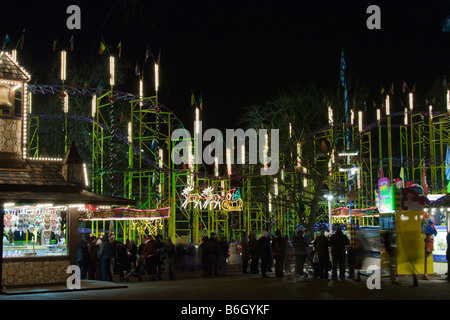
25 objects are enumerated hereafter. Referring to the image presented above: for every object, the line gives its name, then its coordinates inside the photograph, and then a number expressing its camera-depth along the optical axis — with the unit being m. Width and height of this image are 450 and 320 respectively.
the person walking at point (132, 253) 20.97
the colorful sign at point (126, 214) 25.77
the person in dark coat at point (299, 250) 18.44
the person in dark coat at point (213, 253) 20.89
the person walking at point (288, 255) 19.38
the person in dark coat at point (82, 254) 18.31
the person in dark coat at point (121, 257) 19.52
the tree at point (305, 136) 28.55
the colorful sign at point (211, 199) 34.28
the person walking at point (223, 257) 21.84
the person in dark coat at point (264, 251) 19.38
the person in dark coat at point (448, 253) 17.00
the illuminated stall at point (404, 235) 16.20
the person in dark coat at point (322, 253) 18.12
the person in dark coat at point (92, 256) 19.22
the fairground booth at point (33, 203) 15.97
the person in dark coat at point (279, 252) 18.89
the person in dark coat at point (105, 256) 18.30
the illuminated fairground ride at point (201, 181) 31.55
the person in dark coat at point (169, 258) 19.53
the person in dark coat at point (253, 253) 21.23
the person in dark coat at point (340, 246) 17.80
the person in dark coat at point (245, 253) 22.09
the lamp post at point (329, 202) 23.67
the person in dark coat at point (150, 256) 19.44
